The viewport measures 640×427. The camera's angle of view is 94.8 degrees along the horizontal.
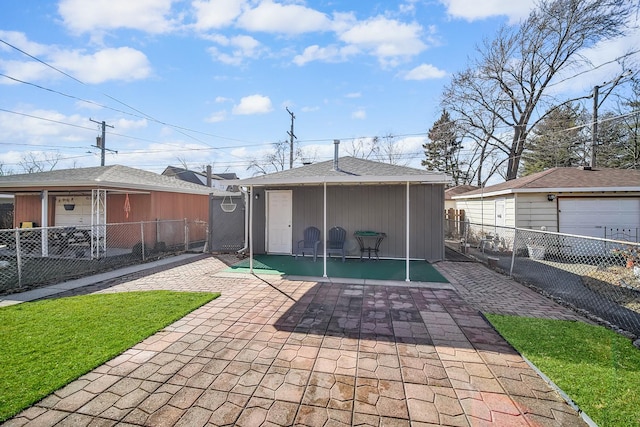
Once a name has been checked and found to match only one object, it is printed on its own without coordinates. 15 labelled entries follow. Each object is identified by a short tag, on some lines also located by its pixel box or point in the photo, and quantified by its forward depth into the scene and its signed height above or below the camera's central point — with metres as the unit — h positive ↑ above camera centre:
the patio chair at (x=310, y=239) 8.40 -0.64
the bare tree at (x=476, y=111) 18.31 +6.96
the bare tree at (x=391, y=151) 26.31 +5.96
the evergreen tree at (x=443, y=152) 24.91 +5.98
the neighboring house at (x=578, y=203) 9.18 +0.43
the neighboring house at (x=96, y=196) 9.12 +0.76
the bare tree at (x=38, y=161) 27.73 +5.41
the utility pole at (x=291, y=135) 19.62 +5.53
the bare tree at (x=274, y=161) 26.55 +5.28
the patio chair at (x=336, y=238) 8.30 -0.61
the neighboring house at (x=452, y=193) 18.12 +1.58
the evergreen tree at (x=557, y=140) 17.33 +4.64
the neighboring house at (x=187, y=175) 28.72 +4.21
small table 8.02 -0.67
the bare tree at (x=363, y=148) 26.70 +6.30
